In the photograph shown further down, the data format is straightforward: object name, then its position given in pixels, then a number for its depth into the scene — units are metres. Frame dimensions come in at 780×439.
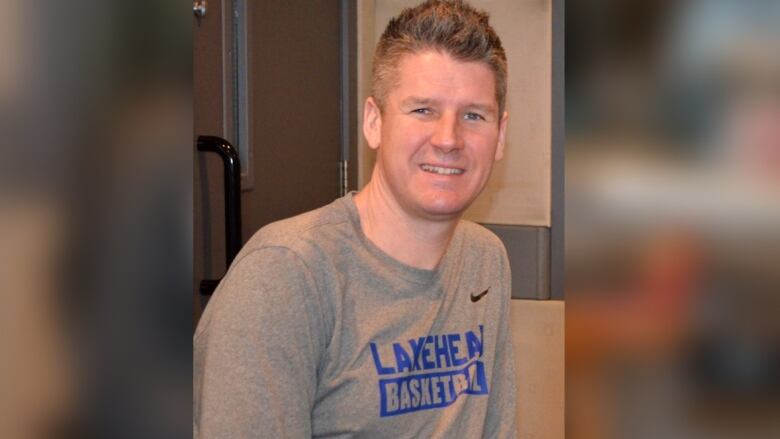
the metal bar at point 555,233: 2.72
